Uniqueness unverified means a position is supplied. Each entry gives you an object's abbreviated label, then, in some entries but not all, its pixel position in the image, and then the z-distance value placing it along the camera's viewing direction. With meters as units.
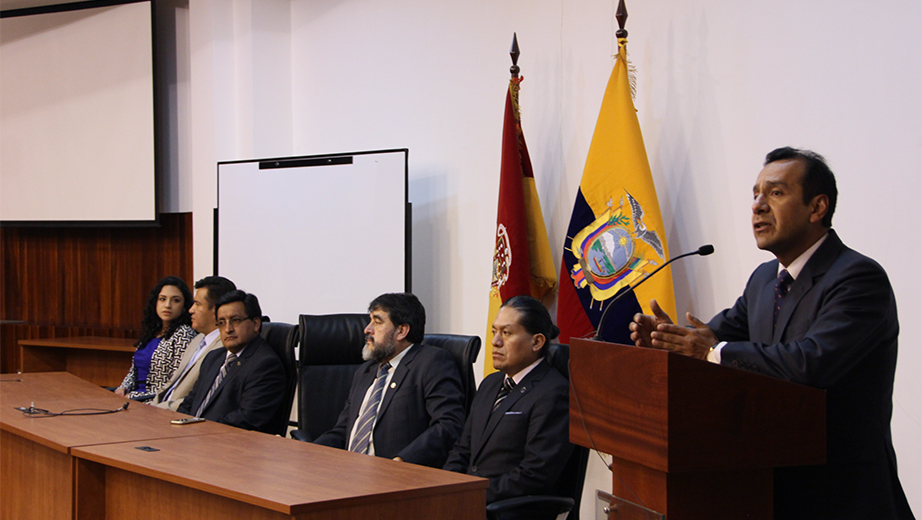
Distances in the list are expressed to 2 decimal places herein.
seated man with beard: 3.26
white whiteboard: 4.94
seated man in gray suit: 4.51
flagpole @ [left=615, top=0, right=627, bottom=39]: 3.61
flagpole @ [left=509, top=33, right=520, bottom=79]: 4.20
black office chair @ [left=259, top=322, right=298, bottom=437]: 3.90
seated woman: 4.77
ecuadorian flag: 3.51
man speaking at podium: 1.80
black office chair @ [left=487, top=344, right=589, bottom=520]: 2.51
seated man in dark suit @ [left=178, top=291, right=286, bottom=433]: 3.84
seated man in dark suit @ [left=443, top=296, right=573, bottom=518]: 2.71
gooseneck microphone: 1.99
